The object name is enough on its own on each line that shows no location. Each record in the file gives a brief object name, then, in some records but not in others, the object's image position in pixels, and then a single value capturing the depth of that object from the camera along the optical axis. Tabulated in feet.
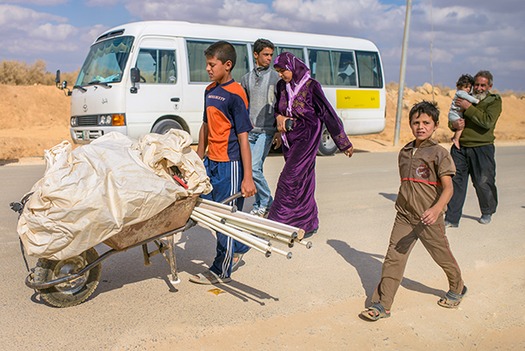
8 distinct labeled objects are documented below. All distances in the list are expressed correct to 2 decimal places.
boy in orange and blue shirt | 15.62
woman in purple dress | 21.07
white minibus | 41.16
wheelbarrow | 13.55
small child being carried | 22.52
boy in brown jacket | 14.11
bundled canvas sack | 12.35
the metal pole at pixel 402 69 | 62.54
